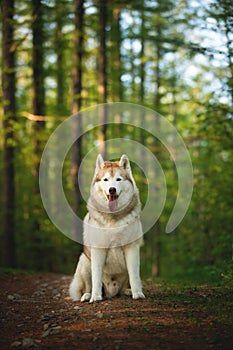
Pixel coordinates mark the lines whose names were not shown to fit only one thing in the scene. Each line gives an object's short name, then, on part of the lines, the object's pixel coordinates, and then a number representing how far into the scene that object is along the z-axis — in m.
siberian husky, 6.11
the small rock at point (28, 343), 4.18
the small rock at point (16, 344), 4.20
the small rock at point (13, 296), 6.84
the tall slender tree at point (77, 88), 11.71
